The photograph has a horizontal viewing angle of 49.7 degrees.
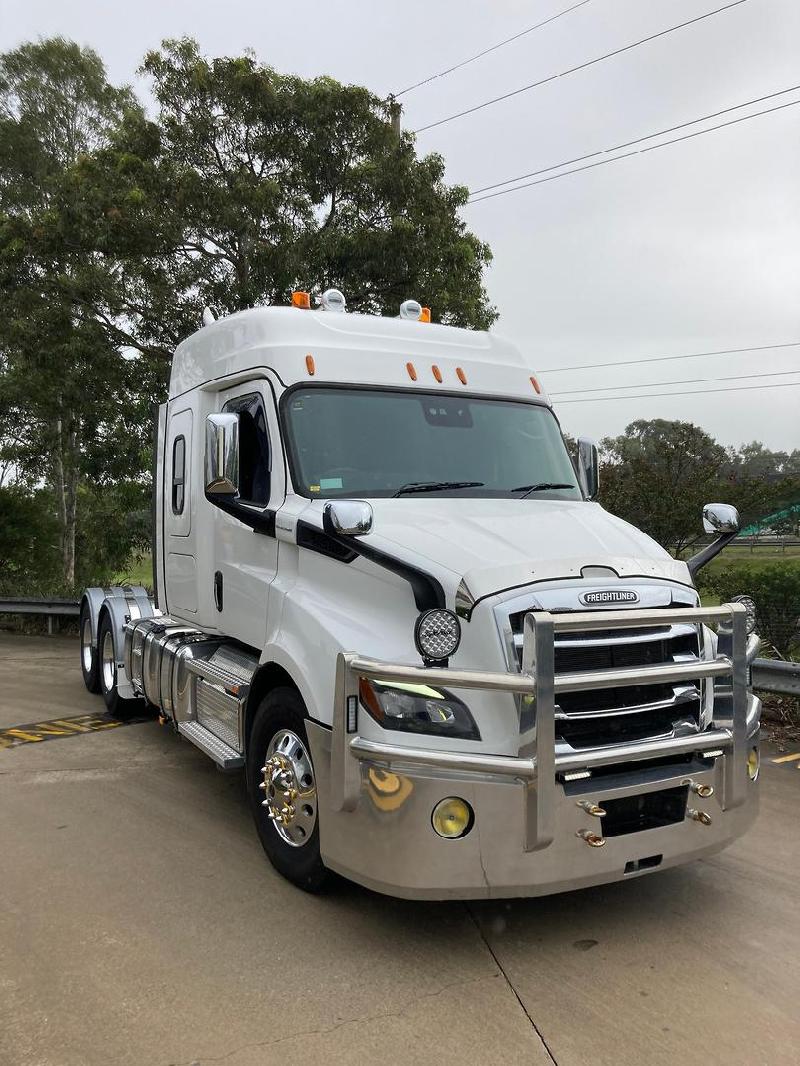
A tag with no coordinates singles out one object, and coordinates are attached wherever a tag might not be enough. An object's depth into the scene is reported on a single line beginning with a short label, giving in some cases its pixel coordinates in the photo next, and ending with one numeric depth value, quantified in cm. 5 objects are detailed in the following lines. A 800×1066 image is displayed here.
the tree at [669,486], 1310
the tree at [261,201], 1327
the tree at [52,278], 1395
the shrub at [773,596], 828
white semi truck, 328
